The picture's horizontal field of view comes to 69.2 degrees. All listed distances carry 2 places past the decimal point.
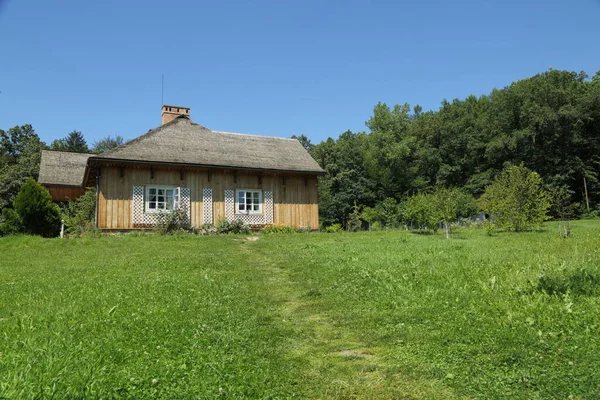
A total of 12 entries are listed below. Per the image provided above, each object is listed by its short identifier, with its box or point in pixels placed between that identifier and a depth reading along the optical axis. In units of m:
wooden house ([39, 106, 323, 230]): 21.30
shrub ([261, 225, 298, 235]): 22.65
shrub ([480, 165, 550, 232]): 19.39
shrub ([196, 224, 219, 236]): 22.06
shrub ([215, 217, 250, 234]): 22.09
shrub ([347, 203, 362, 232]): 29.88
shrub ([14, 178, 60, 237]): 19.67
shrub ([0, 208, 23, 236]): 20.19
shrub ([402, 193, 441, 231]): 20.09
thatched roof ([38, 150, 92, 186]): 33.47
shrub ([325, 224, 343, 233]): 25.94
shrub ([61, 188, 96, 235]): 21.25
